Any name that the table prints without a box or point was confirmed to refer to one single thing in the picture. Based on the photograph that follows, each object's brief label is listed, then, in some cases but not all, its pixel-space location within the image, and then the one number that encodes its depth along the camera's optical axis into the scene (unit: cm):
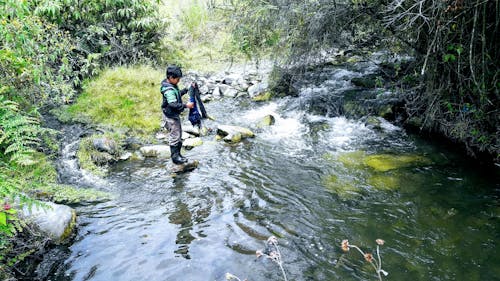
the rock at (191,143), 747
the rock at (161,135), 795
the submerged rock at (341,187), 514
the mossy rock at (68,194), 514
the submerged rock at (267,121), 866
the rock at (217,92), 1117
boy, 586
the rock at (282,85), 924
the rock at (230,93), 1114
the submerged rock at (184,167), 620
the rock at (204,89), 1124
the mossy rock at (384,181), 525
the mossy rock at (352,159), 614
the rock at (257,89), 1093
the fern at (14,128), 391
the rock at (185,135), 782
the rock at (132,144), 736
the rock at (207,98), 1071
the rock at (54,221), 402
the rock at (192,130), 812
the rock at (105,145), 688
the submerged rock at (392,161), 591
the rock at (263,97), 1054
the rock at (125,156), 685
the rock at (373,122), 778
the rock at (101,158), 659
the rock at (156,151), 704
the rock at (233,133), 761
